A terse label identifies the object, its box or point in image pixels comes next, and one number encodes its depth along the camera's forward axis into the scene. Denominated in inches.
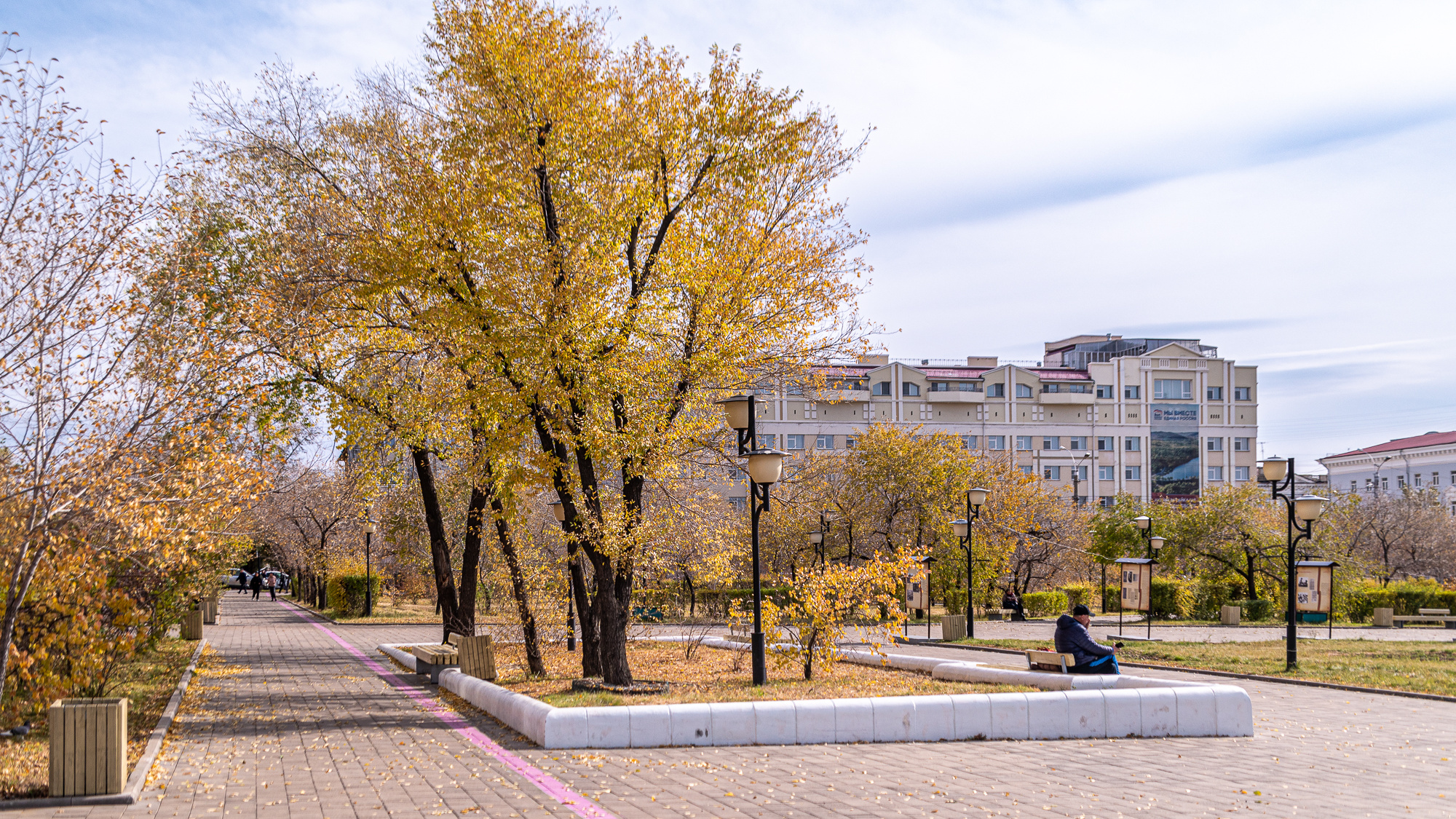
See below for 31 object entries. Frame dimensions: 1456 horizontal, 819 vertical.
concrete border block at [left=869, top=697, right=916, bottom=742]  442.3
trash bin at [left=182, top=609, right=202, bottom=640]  1042.7
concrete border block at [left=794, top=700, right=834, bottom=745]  435.5
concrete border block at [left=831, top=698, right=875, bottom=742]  438.9
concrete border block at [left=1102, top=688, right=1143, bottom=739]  460.4
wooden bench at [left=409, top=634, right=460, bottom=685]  661.0
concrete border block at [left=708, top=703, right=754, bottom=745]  430.9
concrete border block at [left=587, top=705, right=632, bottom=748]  421.4
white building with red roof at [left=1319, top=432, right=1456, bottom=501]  3661.4
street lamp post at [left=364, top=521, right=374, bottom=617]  1497.3
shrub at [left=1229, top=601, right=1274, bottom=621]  1486.2
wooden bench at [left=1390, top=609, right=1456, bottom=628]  1494.8
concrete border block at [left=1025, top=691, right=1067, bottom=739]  454.0
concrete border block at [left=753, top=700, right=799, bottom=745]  432.8
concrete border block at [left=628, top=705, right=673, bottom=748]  424.2
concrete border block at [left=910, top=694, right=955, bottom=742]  445.1
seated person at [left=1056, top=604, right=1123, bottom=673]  564.1
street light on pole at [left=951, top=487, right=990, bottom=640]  1083.5
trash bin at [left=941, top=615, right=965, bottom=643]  1053.2
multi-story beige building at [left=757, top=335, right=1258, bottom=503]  3270.2
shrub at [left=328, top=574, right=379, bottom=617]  1531.7
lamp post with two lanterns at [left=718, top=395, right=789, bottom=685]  546.3
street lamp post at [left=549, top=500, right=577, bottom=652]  684.8
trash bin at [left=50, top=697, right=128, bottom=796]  324.5
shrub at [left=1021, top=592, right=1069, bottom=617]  1621.6
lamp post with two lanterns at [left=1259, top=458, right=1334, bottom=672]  767.0
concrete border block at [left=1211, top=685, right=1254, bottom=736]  463.8
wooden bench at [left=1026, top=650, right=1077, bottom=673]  567.5
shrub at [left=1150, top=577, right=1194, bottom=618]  1545.3
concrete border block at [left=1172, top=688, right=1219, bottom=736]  462.9
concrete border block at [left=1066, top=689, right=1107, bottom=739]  457.4
